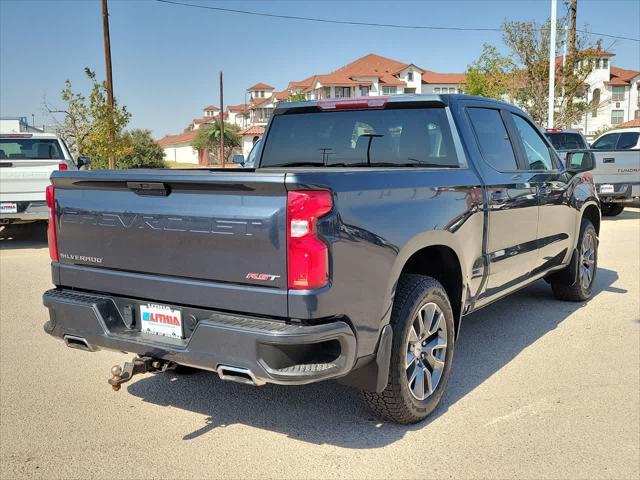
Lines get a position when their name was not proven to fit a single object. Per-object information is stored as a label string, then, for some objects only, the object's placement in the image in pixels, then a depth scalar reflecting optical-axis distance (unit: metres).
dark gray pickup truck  2.96
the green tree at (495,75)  32.88
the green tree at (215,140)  86.12
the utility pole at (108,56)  22.52
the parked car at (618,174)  14.33
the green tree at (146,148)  55.56
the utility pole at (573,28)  27.59
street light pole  20.89
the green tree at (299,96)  68.07
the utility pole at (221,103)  52.98
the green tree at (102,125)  22.09
